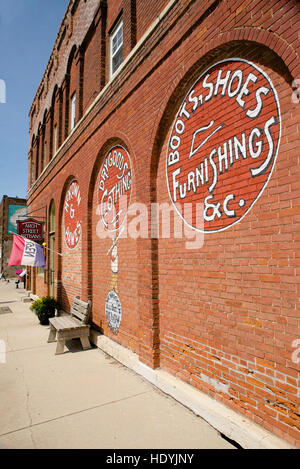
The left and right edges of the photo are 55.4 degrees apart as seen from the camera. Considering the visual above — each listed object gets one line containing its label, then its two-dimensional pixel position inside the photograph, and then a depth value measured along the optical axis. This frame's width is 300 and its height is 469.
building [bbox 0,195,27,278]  33.41
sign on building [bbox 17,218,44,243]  11.34
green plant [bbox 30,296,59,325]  8.80
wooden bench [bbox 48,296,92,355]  5.96
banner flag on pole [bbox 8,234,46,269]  9.63
